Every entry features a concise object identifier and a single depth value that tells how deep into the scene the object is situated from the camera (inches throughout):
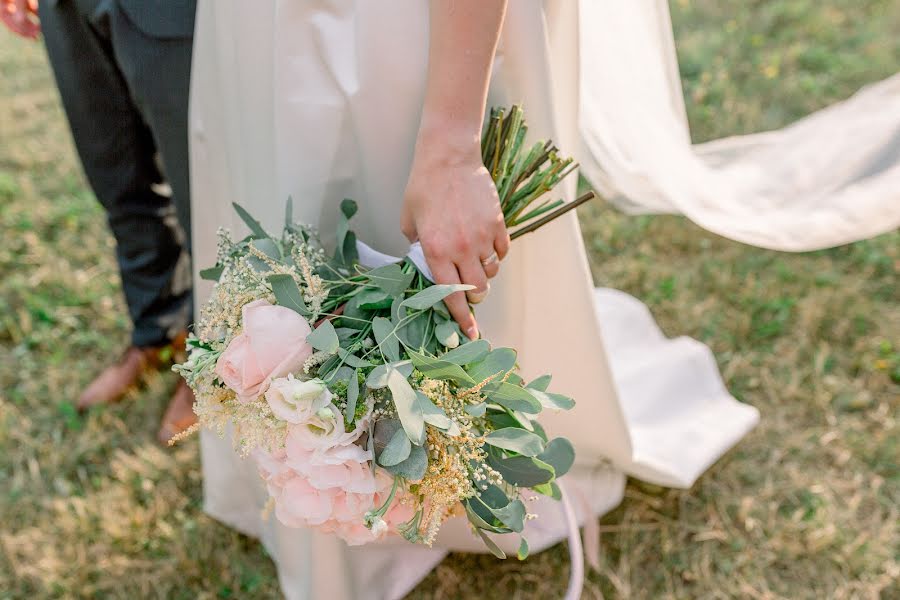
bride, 45.6
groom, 58.6
